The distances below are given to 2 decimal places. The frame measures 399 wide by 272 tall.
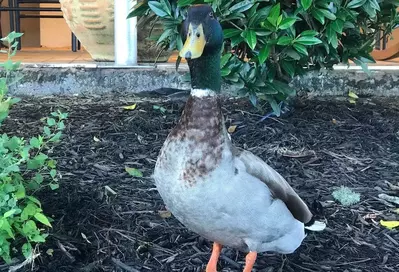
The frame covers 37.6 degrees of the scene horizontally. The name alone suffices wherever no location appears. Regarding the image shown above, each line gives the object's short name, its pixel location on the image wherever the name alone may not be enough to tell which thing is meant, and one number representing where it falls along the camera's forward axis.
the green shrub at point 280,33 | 2.74
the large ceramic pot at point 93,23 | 4.59
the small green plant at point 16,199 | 1.70
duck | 1.70
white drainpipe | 4.37
